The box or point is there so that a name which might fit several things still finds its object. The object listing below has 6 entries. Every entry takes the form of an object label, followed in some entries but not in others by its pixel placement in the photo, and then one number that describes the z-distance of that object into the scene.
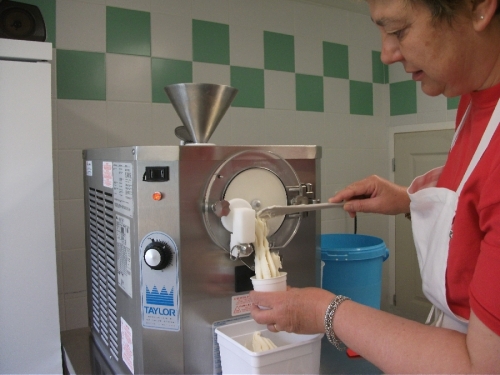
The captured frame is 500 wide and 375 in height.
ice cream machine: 0.87
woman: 0.62
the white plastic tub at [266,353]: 0.83
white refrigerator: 1.11
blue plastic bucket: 1.23
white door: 2.39
